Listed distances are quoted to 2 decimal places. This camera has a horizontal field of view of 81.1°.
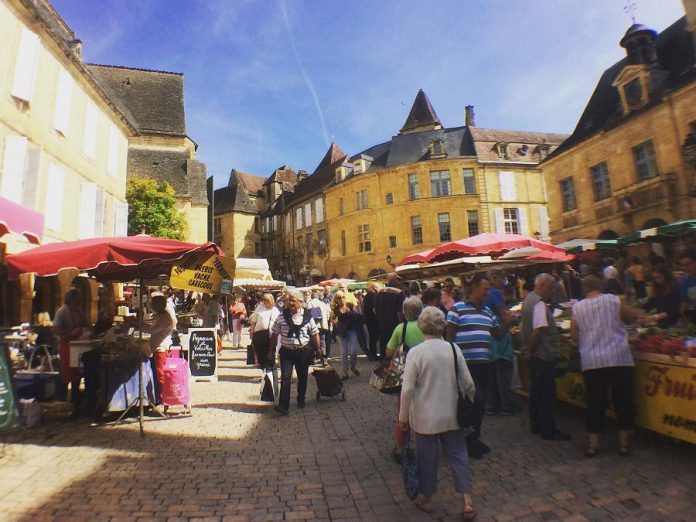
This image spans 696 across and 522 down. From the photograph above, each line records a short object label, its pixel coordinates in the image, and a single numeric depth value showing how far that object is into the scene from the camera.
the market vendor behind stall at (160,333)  5.88
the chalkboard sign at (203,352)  8.64
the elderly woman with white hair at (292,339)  5.99
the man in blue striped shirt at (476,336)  4.34
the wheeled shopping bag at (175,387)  6.10
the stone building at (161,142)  29.39
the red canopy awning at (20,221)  4.42
